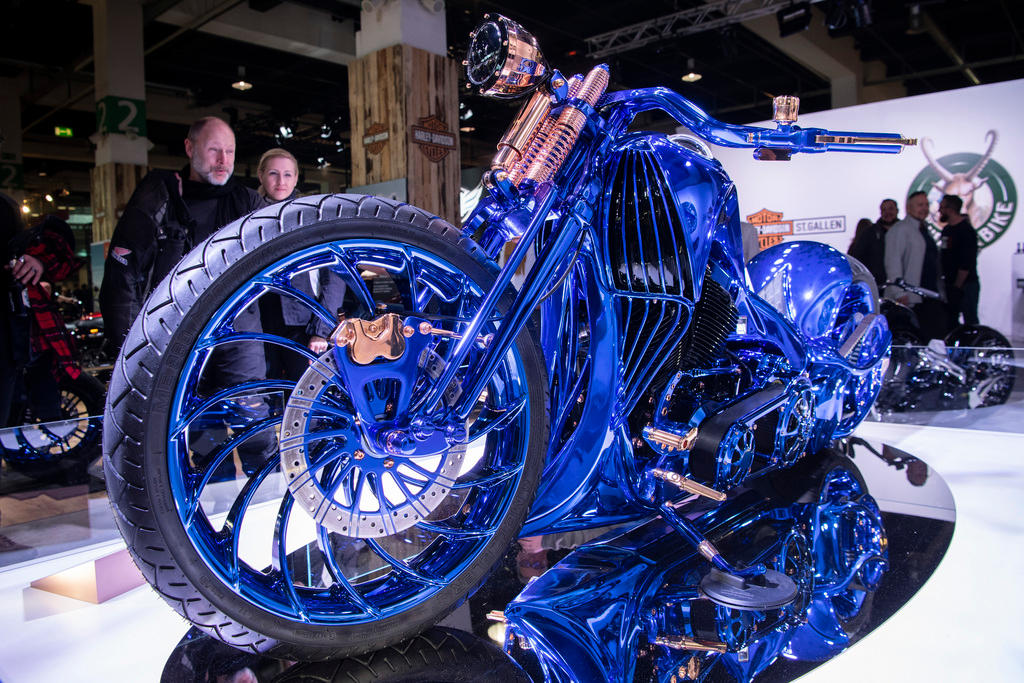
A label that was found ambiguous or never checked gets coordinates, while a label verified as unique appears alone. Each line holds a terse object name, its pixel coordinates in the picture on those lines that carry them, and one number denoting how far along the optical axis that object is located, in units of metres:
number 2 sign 8.38
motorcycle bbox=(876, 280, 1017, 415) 4.18
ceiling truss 8.81
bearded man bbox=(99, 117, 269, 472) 2.66
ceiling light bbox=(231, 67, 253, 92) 12.38
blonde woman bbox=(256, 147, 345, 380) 3.23
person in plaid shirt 3.21
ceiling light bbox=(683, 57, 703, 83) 11.94
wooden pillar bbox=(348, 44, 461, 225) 5.13
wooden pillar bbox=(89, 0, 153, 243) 8.23
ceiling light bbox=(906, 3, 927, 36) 8.16
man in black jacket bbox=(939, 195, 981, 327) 6.65
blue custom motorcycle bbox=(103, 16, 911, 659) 1.19
